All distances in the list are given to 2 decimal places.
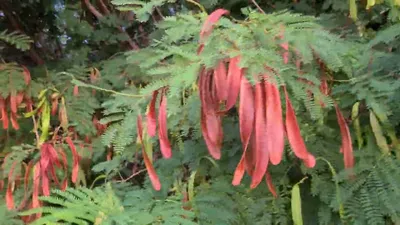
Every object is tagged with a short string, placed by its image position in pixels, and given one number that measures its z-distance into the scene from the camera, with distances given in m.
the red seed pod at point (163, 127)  1.24
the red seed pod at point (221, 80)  1.09
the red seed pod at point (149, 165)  1.38
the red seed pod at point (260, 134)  1.06
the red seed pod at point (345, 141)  1.40
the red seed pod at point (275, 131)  1.06
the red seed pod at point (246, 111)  1.07
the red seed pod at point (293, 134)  1.10
